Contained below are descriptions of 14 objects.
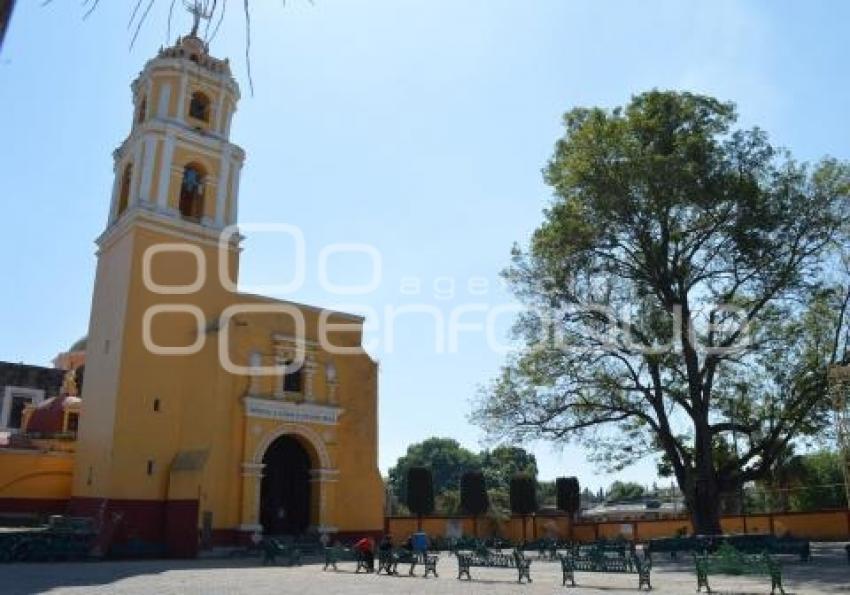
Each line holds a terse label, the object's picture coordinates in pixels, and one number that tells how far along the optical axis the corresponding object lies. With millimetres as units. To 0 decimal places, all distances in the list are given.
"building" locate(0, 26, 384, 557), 22422
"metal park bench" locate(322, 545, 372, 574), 19328
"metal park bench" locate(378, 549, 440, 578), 17641
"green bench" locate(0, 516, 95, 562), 18531
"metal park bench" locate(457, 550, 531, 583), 15398
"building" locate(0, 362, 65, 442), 38094
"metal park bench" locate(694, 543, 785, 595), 12047
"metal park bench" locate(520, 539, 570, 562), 23047
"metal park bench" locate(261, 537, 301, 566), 20500
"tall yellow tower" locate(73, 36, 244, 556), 22375
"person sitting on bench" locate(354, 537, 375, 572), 19344
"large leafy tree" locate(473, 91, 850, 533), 22312
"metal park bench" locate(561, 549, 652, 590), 14742
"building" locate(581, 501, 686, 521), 63384
